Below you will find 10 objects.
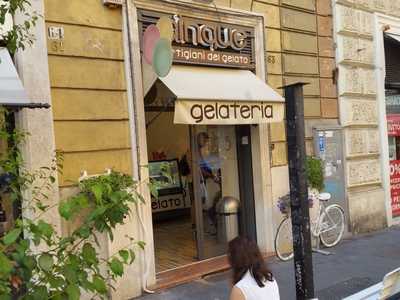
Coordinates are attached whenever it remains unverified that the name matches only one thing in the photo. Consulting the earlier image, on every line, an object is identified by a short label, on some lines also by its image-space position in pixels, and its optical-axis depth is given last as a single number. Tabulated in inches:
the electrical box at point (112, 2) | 240.7
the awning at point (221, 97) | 251.1
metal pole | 157.2
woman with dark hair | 121.0
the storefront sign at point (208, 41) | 273.1
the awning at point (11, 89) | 190.1
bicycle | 307.1
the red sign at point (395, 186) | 425.1
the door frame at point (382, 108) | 410.3
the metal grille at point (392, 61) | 433.7
